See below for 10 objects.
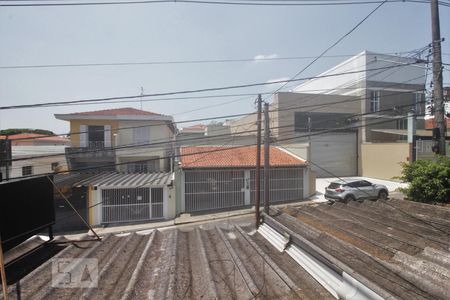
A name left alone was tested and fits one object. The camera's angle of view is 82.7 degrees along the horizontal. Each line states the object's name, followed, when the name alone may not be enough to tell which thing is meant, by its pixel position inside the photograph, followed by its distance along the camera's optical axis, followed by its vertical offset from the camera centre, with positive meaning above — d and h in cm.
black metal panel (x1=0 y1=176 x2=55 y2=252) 396 -100
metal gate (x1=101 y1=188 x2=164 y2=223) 1636 -354
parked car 1659 -286
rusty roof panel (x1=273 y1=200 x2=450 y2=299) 334 -175
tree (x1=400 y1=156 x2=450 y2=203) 779 -106
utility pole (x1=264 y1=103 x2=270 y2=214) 995 +7
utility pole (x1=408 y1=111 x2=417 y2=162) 2188 +56
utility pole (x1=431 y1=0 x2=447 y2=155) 870 +233
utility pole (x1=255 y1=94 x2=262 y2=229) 1047 +29
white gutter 301 -183
